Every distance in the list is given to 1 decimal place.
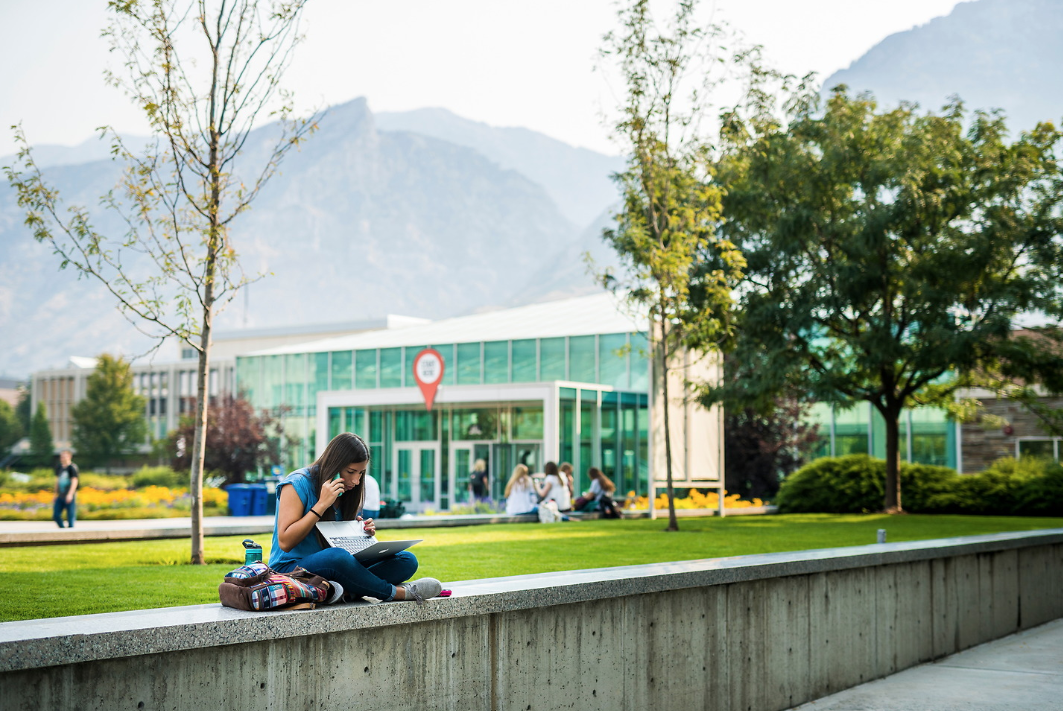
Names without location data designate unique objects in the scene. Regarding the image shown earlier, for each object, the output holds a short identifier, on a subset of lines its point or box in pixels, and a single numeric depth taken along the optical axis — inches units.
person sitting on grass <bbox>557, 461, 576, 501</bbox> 905.8
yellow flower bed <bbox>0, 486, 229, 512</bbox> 1016.9
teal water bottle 212.5
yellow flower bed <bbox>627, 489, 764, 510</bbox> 1078.3
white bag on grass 837.2
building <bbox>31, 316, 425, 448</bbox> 3624.5
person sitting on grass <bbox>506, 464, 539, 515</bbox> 845.2
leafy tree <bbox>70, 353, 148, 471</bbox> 3189.0
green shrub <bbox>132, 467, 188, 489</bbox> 1649.9
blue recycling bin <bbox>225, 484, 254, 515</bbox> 999.0
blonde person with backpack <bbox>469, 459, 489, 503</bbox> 1085.1
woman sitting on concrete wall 206.4
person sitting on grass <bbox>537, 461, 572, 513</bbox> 861.2
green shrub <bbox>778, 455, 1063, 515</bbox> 1002.1
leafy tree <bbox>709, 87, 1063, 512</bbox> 917.2
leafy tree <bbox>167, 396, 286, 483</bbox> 1519.4
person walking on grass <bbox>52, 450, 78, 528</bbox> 804.0
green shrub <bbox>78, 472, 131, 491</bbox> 1583.7
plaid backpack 193.8
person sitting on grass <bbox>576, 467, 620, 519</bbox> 898.7
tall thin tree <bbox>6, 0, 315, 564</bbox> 450.0
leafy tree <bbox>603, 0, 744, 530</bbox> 673.6
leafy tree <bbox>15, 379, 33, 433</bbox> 4906.5
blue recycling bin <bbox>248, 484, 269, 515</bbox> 1000.2
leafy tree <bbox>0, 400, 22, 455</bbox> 4475.9
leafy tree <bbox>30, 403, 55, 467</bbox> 3499.0
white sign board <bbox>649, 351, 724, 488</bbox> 1033.5
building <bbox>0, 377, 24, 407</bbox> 7043.8
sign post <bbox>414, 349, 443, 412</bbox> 1179.6
